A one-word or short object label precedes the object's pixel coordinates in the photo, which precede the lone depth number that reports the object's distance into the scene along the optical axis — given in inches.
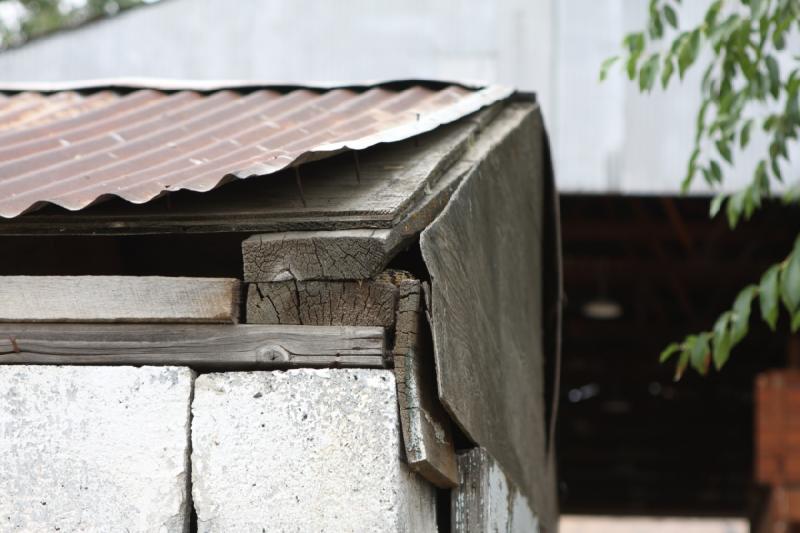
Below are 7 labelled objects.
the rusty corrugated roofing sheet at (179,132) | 204.8
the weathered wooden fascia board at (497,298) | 203.5
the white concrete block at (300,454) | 183.8
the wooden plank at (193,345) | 189.5
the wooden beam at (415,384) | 186.5
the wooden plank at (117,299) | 195.6
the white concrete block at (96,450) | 191.8
